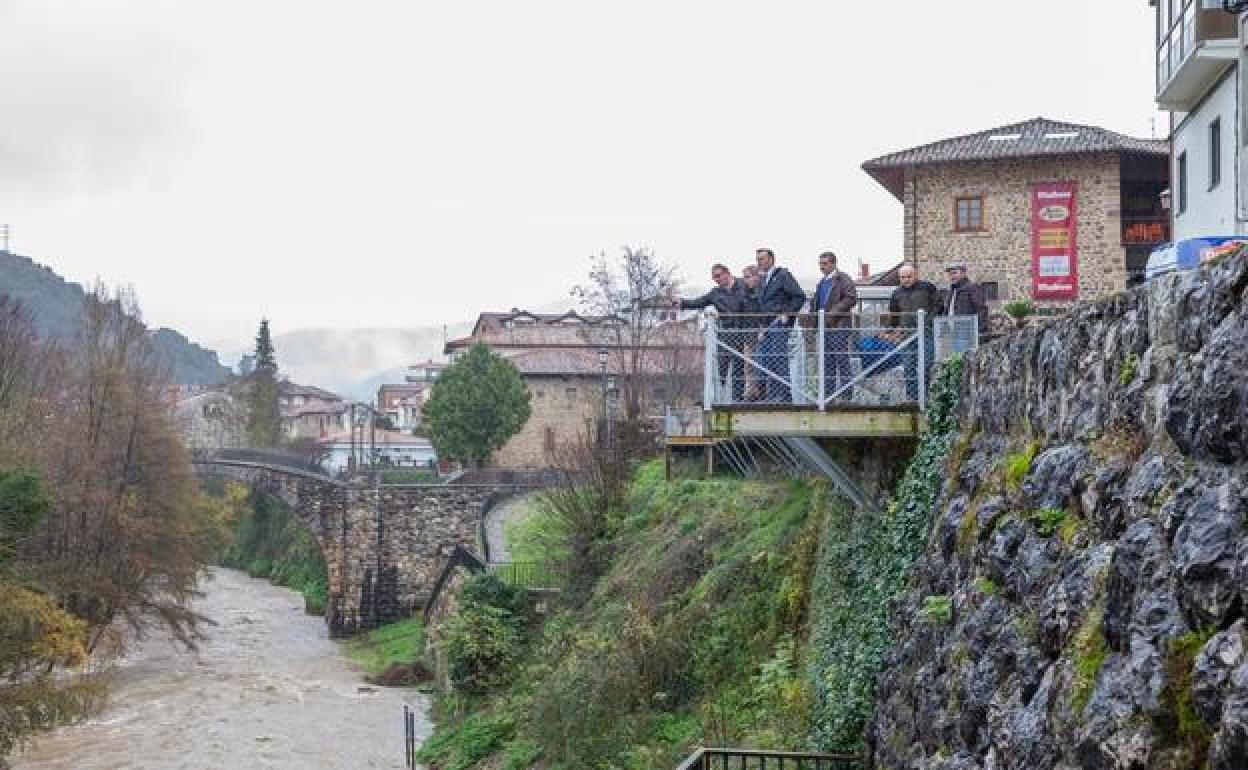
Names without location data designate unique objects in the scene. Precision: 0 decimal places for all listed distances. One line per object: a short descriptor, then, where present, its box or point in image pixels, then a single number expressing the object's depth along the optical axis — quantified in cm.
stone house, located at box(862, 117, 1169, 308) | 3102
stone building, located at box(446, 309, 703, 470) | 4644
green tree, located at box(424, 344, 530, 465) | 6031
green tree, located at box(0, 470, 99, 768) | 2355
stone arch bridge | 5106
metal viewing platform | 1316
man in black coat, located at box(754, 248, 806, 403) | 1352
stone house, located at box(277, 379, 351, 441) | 11912
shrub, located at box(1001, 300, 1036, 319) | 1268
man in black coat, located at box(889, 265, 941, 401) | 1330
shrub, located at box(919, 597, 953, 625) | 960
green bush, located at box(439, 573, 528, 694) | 2777
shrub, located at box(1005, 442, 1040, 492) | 898
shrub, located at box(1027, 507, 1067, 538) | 786
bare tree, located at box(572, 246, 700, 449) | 4522
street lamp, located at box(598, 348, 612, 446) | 3096
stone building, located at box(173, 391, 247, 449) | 9319
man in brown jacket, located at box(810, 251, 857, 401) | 1334
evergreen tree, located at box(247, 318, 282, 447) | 8656
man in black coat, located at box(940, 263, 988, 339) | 1335
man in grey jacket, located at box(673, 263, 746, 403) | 1365
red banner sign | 3105
